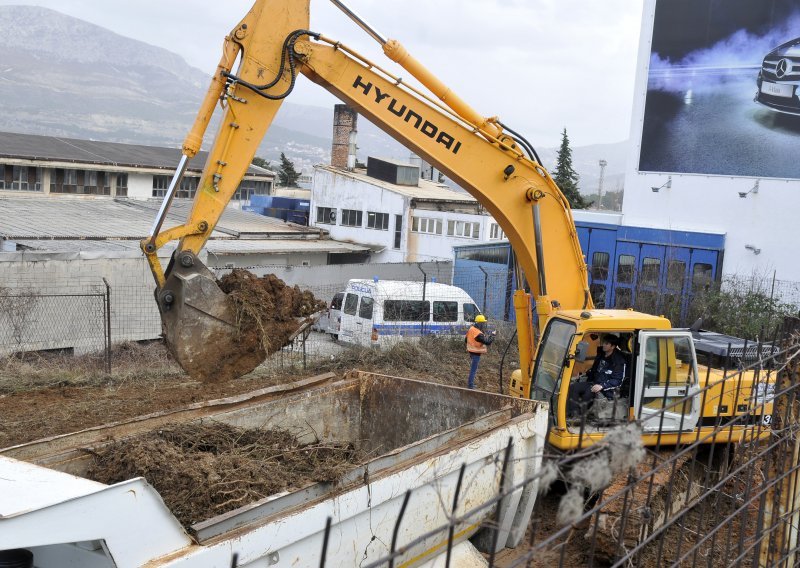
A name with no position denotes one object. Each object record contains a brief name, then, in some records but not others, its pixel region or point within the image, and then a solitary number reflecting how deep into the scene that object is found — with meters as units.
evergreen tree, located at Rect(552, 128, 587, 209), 40.93
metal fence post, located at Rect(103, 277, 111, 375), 12.62
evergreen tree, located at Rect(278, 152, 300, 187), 62.91
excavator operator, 7.79
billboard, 20.02
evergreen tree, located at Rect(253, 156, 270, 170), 60.93
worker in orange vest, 12.43
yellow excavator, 6.87
